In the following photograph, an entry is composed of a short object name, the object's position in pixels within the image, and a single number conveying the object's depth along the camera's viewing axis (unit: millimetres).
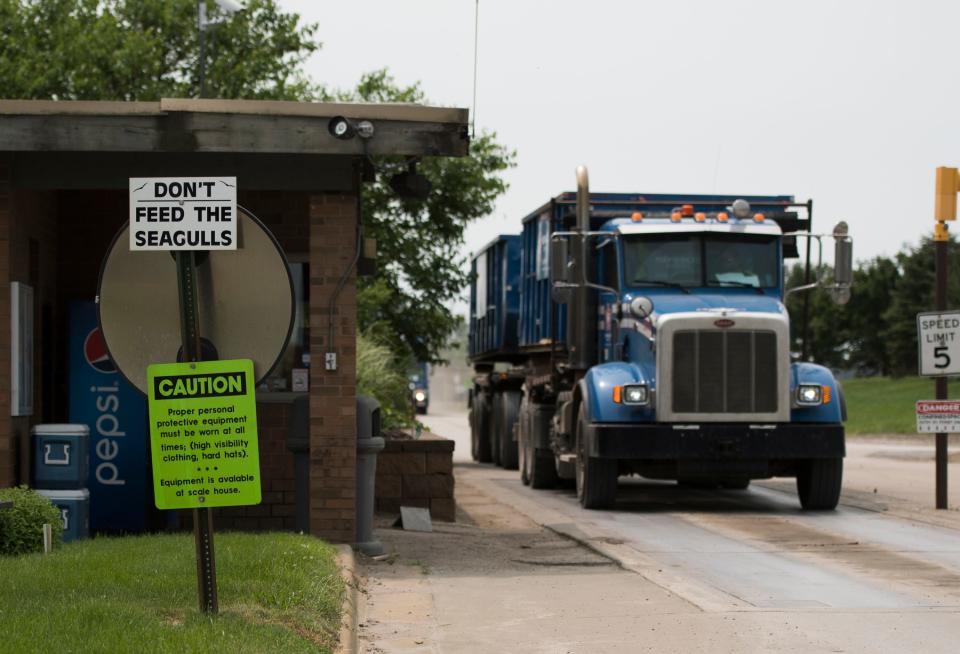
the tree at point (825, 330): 87250
